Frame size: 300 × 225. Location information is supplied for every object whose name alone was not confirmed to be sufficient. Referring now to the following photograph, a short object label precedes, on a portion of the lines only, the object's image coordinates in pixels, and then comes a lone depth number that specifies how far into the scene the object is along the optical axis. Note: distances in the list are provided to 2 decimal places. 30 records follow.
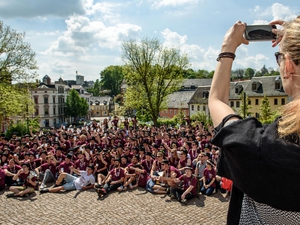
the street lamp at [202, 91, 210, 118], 49.50
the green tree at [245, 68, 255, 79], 124.00
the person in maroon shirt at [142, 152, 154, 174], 12.95
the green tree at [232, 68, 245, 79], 123.62
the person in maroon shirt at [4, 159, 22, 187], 12.71
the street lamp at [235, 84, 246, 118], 50.06
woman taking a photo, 0.98
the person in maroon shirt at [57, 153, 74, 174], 13.36
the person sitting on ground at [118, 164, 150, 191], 12.13
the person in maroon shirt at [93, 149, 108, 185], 13.30
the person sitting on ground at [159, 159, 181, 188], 11.02
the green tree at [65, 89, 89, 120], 75.22
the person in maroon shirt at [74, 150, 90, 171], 13.26
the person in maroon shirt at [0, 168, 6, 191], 12.29
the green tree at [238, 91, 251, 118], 37.69
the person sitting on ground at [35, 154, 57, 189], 13.20
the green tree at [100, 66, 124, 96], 114.75
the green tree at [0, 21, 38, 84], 28.77
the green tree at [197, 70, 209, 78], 113.78
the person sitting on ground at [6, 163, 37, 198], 11.48
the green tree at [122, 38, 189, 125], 38.62
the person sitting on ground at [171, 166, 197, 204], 10.32
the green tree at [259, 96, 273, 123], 37.56
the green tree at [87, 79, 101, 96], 124.31
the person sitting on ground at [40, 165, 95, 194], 12.04
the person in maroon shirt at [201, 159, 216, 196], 10.99
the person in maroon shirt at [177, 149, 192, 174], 12.48
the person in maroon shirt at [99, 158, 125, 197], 11.83
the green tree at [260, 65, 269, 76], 134.35
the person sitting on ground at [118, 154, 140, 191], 12.06
